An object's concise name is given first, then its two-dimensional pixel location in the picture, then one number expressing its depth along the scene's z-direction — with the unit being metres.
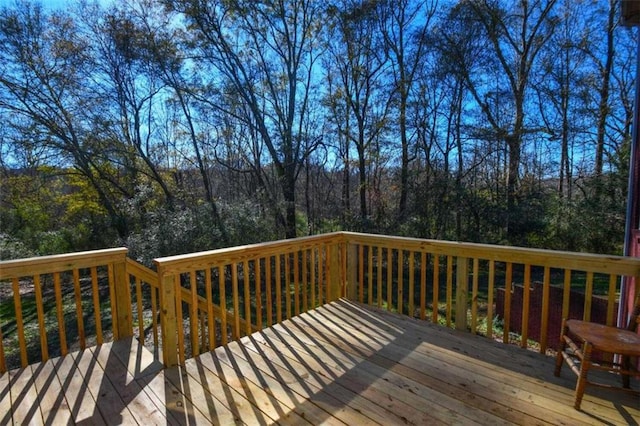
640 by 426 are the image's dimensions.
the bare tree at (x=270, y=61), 8.40
